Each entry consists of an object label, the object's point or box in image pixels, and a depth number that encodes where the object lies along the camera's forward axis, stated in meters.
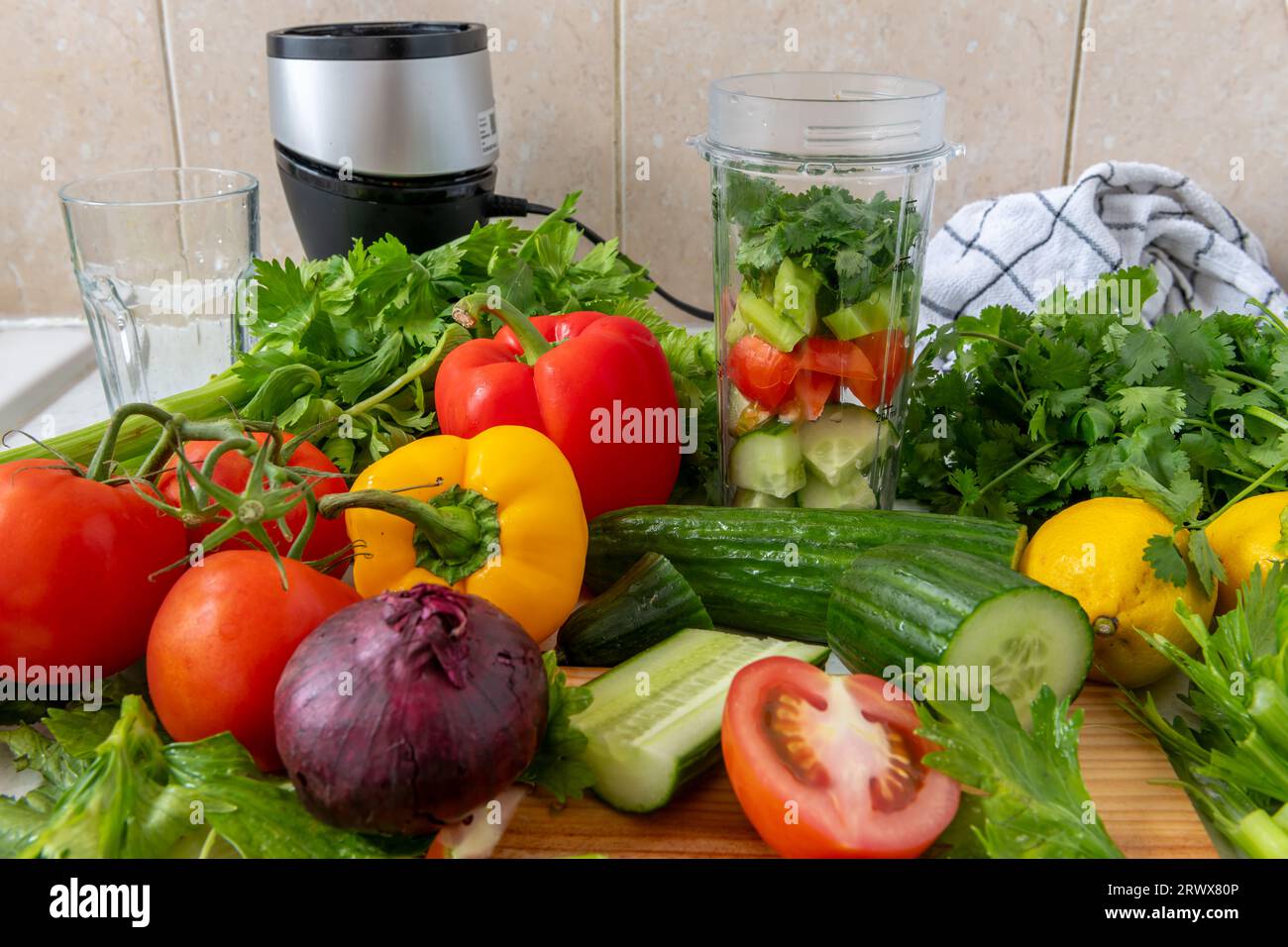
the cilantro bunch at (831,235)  0.83
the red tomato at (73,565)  0.66
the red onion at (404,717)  0.55
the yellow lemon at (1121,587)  0.75
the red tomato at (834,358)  0.86
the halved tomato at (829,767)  0.56
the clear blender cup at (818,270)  0.83
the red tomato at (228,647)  0.63
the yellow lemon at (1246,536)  0.77
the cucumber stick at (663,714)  0.64
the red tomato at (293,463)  0.74
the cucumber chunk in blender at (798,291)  0.83
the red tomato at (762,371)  0.87
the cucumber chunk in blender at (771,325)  0.85
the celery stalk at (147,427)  0.83
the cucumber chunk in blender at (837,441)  0.90
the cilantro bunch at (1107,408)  0.84
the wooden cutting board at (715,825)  0.62
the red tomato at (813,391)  0.88
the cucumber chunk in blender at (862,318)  0.85
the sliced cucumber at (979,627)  0.67
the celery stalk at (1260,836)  0.59
